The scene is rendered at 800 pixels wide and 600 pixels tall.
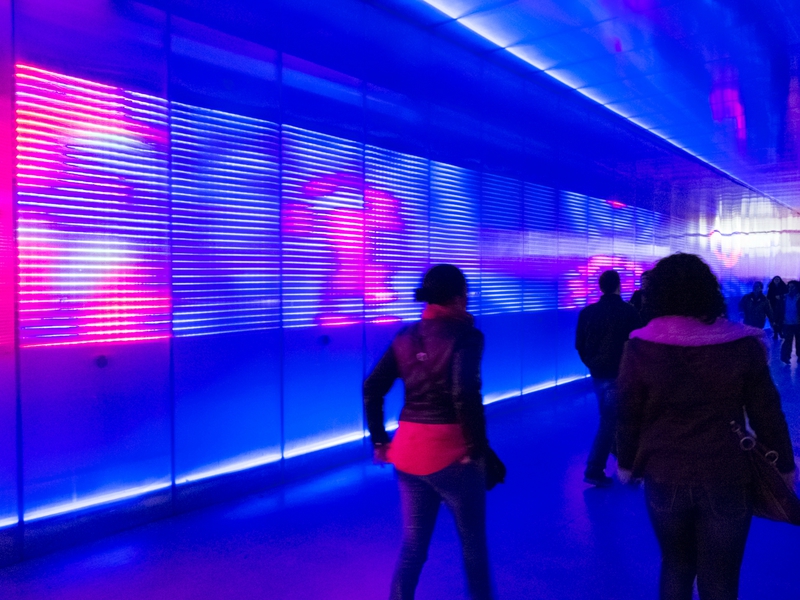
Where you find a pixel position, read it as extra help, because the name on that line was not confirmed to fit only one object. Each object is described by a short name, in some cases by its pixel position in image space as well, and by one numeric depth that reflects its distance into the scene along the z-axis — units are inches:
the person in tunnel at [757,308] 483.8
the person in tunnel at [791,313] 418.6
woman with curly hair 75.2
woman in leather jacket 90.0
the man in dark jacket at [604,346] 181.6
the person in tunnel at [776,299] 454.7
